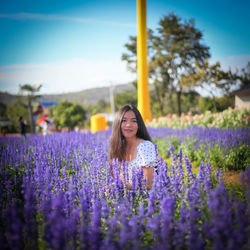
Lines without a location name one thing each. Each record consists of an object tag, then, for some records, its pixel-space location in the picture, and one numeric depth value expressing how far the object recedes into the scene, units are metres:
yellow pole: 11.84
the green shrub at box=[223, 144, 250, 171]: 4.93
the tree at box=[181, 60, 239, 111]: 16.20
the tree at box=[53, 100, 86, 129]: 34.69
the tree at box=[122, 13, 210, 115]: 27.70
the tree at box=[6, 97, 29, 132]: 35.72
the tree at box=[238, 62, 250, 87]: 15.69
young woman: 2.96
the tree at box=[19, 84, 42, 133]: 36.64
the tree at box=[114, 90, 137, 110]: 59.70
